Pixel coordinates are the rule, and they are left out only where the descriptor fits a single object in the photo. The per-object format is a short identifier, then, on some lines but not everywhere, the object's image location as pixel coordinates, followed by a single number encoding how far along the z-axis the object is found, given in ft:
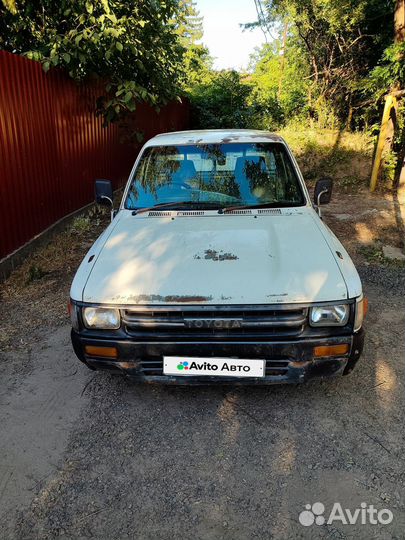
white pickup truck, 7.95
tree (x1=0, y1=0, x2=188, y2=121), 19.33
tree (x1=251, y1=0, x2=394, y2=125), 37.70
